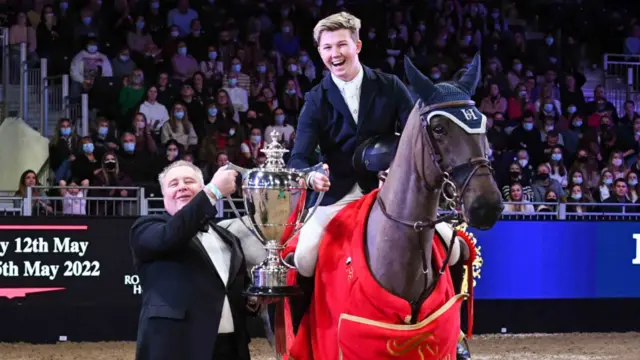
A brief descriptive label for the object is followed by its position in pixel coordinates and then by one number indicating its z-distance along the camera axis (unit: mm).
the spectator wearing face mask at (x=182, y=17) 14820
